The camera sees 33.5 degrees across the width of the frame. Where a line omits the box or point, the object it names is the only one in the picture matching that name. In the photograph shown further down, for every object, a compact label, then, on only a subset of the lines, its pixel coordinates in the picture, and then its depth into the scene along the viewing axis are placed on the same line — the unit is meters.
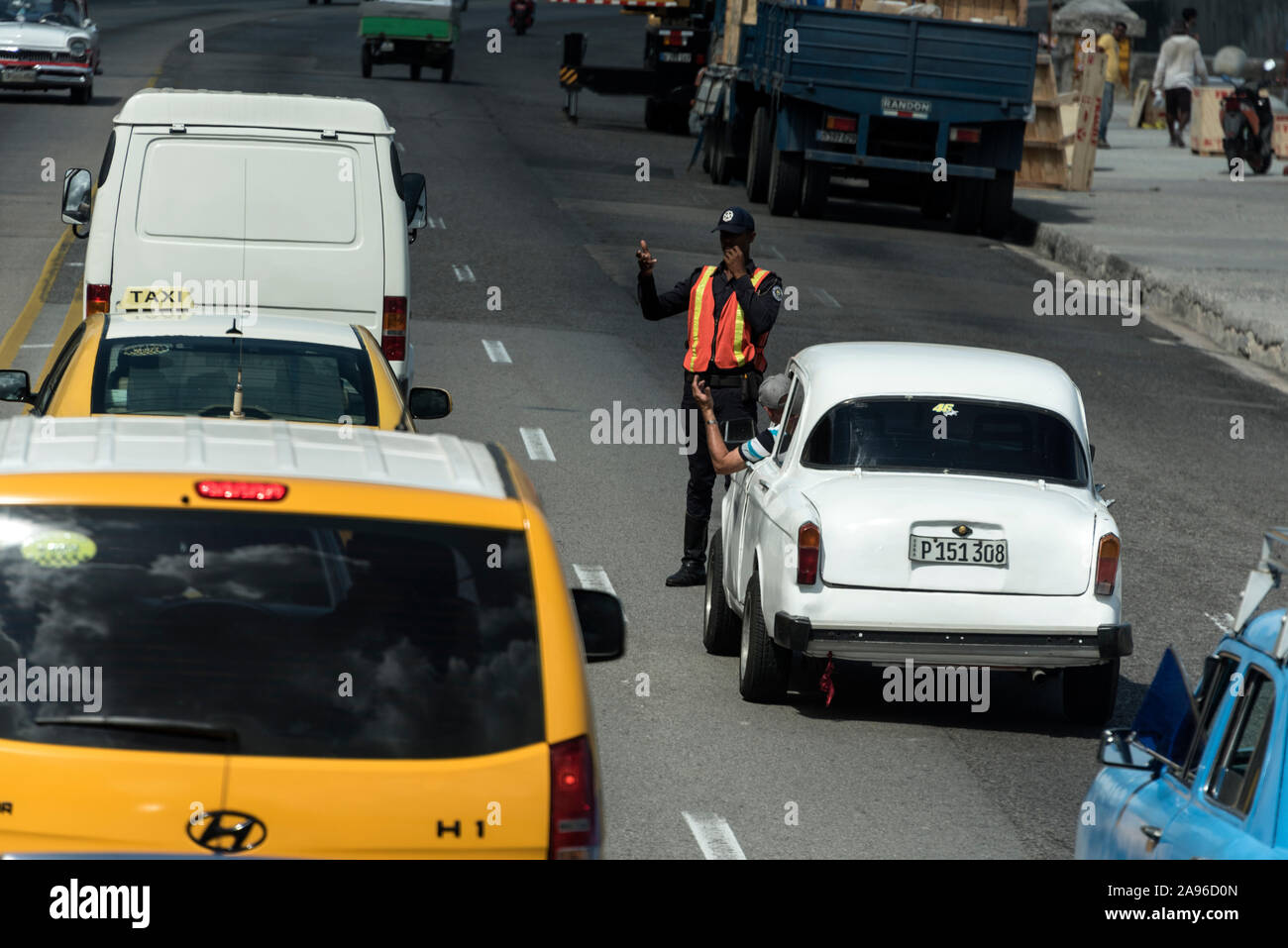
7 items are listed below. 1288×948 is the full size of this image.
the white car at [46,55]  37.44
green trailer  48.94
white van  13.05
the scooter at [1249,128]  35.88
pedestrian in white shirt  40.00
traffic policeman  11.53
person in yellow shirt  41.84
